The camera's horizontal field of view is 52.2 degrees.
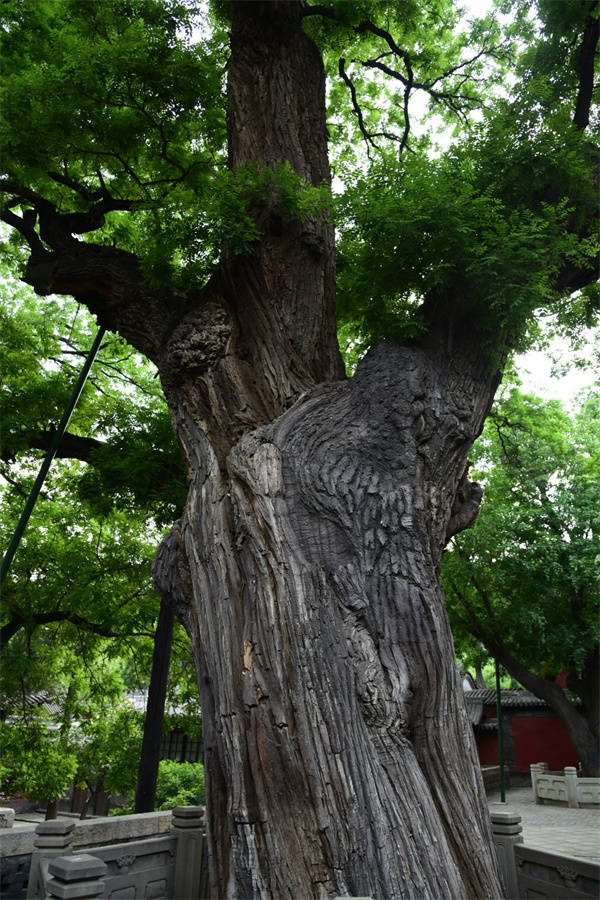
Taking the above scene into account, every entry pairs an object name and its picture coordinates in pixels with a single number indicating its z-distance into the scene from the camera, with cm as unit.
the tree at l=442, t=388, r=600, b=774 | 1355
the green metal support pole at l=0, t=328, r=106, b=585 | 673
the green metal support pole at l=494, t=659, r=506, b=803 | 1569
